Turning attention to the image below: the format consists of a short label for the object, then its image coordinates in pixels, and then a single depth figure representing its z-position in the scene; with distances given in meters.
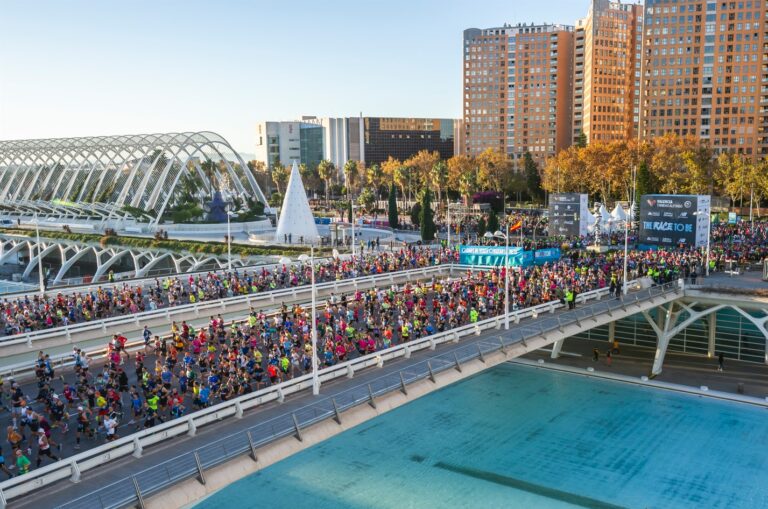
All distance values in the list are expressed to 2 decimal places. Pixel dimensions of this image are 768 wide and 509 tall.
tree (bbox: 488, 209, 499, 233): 74.06
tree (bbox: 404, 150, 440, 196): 137.62
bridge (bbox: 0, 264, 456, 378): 27.70
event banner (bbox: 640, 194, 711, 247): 49.94
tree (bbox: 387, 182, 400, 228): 89.06
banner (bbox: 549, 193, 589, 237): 62.59
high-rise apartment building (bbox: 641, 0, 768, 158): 127.44
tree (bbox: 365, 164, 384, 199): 134.62
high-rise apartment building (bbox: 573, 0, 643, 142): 146.62
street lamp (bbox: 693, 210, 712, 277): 46.28
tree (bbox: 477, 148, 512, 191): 125.50
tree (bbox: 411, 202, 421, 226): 91.75
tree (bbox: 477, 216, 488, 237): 76.72
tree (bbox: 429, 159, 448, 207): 119.38
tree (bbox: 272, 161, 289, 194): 130.25
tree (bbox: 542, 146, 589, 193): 106.38
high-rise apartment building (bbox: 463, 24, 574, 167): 159.50
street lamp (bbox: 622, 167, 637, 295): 38.15
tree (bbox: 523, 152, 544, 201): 127.19
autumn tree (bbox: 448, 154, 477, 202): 131.26
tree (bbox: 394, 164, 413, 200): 122.12
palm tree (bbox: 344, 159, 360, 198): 117.29
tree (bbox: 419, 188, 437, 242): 73.12
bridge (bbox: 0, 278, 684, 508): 15.72
